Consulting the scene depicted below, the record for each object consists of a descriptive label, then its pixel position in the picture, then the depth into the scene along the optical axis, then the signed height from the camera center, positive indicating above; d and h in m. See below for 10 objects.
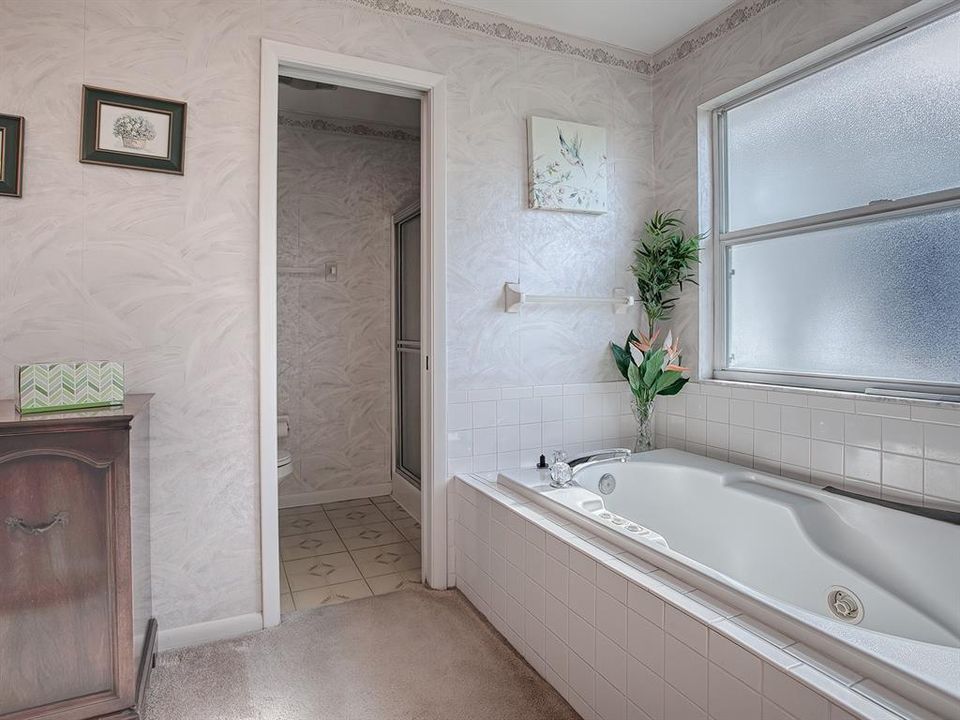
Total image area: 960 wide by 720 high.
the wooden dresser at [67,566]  1.34 -0.51
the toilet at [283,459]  2.66 -0.48
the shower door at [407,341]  3.51 +0.11
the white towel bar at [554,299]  2.49 +0.27
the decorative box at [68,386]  1.43 -0.07
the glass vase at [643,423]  2.66 -0.30
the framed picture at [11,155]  1.74 +0.62
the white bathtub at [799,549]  1.05 -0.54
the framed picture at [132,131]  1.85 +0.76
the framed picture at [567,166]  2.54 +0.88
